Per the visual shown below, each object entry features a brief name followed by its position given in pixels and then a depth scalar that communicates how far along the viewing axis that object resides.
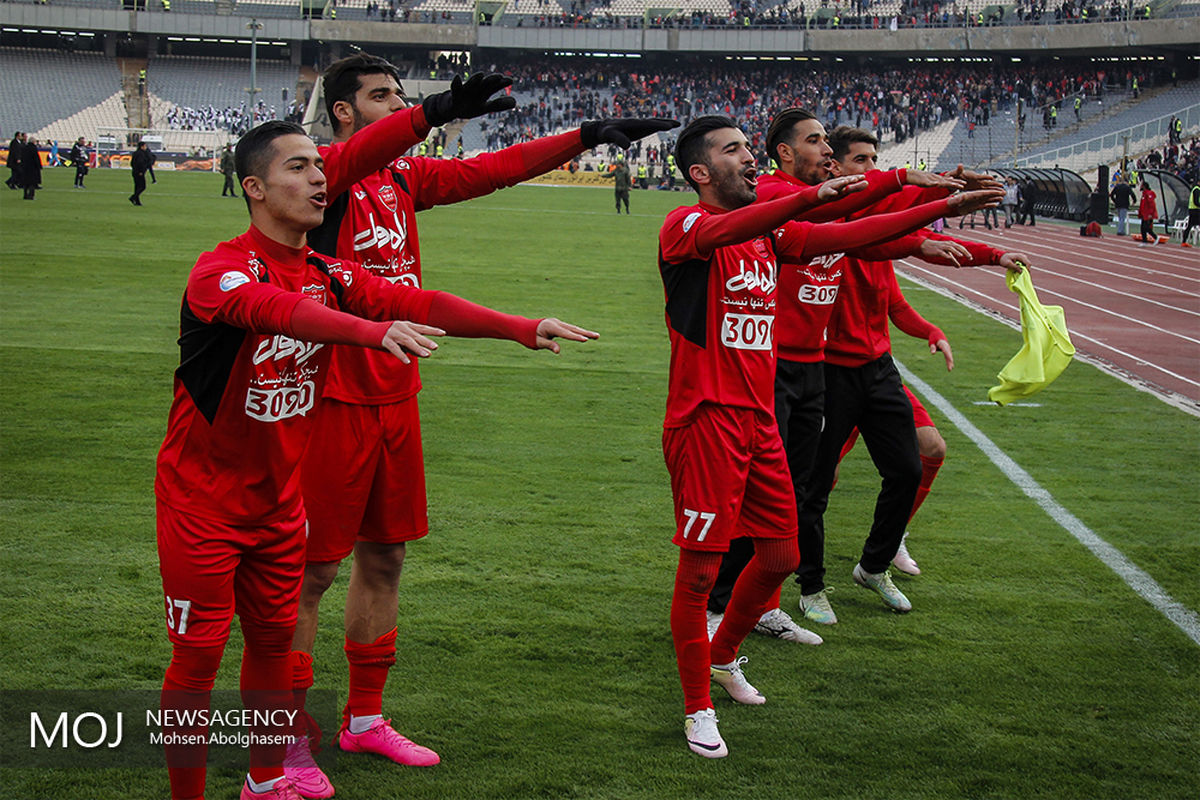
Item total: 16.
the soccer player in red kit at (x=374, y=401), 3.95
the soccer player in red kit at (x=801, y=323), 5.12
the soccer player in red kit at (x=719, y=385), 4.23
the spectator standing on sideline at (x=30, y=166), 29.67
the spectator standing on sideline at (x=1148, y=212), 31.03
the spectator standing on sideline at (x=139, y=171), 29.94
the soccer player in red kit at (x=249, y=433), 3.34
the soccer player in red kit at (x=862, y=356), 5.57
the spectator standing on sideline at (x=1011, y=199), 36.77
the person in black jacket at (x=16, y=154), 30.44
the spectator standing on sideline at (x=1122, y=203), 33.94
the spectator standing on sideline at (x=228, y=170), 36.00
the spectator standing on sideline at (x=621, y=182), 36.88
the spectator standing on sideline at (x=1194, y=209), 29.75
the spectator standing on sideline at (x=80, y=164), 36.44
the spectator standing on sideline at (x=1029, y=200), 39.53
